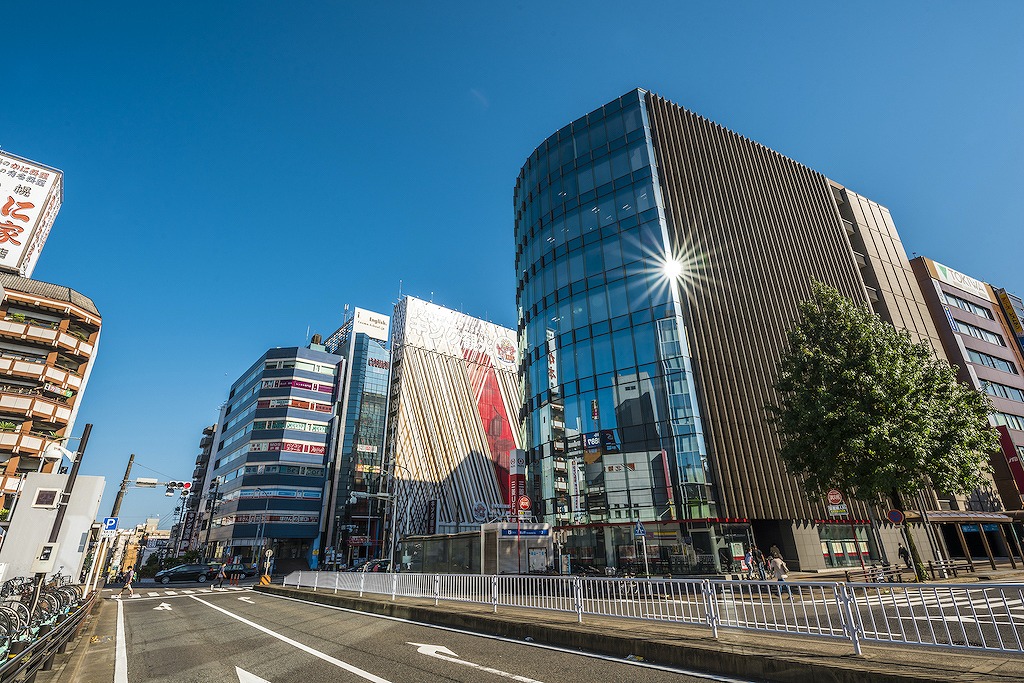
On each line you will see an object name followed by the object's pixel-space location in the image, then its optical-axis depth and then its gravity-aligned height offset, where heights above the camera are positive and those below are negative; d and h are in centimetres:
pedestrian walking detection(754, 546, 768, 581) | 2290 -122
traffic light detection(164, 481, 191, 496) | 2409 +294
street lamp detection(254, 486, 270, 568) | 6988 +261
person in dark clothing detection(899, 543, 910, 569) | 2684 -107
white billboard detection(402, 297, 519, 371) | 8331 +3581
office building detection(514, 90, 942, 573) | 2711 +1307
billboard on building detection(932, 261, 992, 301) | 4986 +2475
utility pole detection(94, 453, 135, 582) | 2261 +261
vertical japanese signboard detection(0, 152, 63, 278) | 2327 +1629
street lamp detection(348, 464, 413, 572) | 3127 -6
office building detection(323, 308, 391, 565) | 7588 +1588
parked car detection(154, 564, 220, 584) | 4214 -210
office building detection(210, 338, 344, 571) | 7162 +1269
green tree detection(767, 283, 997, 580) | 1806 +423
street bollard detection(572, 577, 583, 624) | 1010 -109
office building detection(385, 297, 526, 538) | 7056 +1910
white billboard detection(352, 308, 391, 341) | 9248 +3985
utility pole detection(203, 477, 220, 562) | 7916 +732
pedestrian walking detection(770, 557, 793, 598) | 1836 -111
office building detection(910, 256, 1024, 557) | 3612 +1397
